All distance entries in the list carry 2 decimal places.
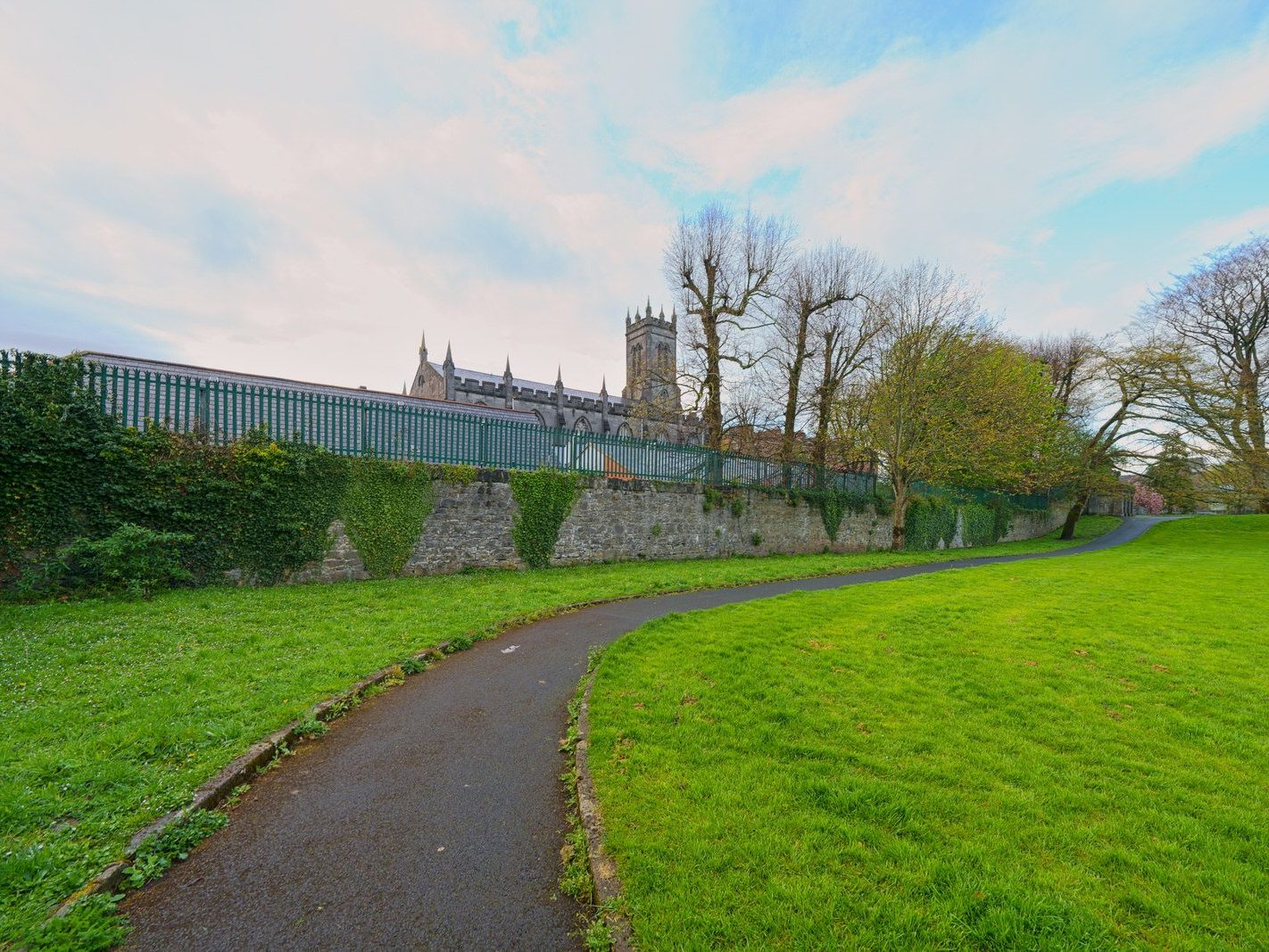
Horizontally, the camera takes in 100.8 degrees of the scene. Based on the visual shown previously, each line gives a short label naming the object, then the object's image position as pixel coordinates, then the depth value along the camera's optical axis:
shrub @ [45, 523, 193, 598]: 7.58
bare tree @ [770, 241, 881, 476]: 21.84
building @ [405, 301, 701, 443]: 46.56
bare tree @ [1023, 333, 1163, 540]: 24.86
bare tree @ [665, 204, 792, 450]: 20.88
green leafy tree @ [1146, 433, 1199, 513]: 24.14
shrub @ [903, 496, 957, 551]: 23.06
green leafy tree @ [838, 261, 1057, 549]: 20.16
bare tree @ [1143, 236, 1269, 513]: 21.72
